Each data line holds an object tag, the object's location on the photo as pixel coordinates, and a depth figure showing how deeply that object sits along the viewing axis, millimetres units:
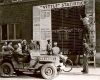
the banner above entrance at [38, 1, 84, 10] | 11742
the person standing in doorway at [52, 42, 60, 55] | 8970
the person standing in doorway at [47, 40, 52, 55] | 10319
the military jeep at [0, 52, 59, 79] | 8961
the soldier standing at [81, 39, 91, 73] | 9766
